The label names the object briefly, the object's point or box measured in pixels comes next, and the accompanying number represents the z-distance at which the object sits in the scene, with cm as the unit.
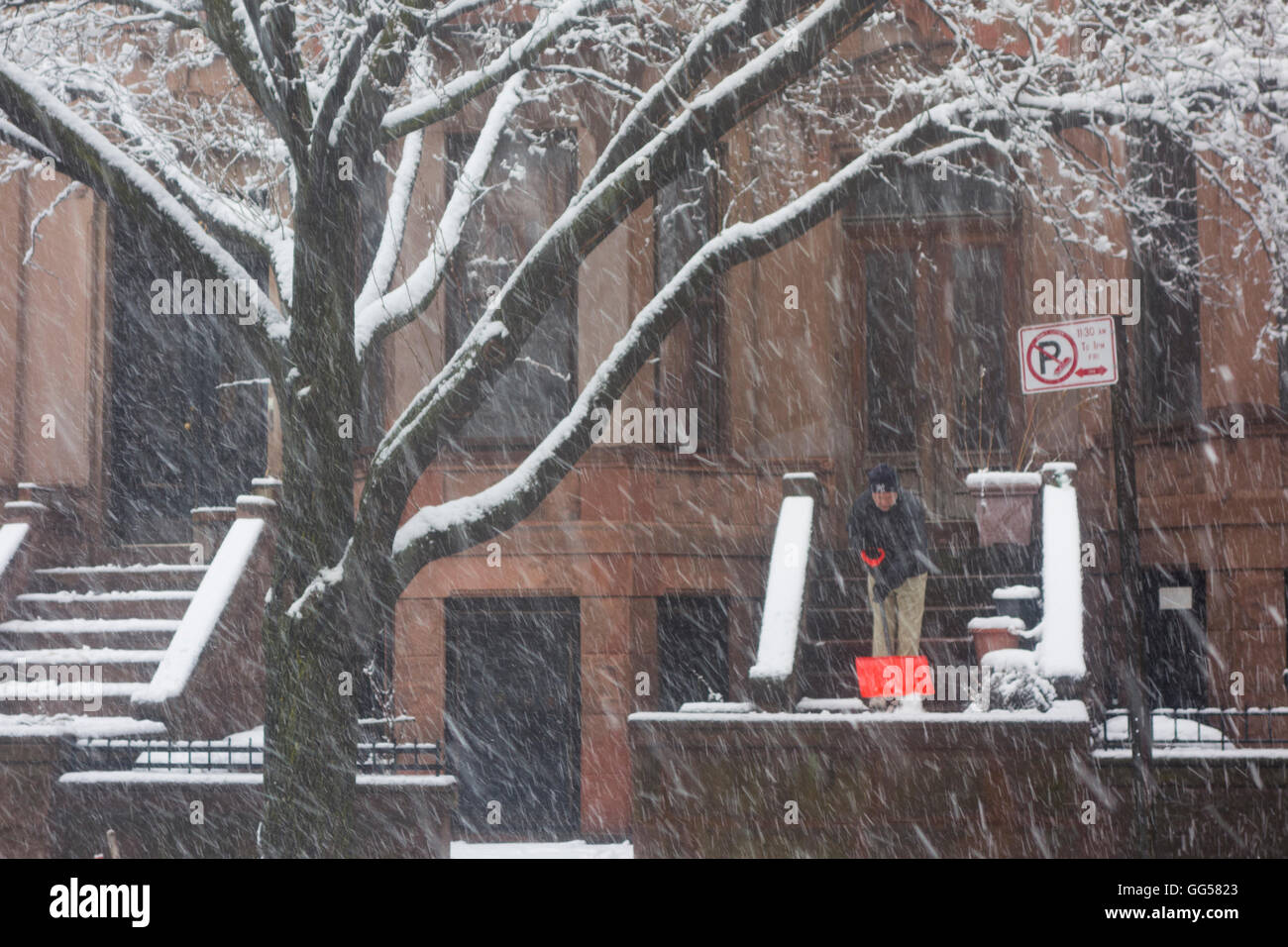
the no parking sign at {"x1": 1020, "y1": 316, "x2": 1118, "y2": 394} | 1714
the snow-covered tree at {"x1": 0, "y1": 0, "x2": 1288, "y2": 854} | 1594
